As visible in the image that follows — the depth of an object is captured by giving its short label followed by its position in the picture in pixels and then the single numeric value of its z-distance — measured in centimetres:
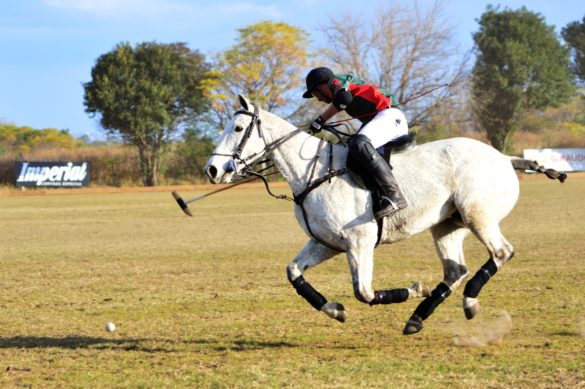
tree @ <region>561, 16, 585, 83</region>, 8356
